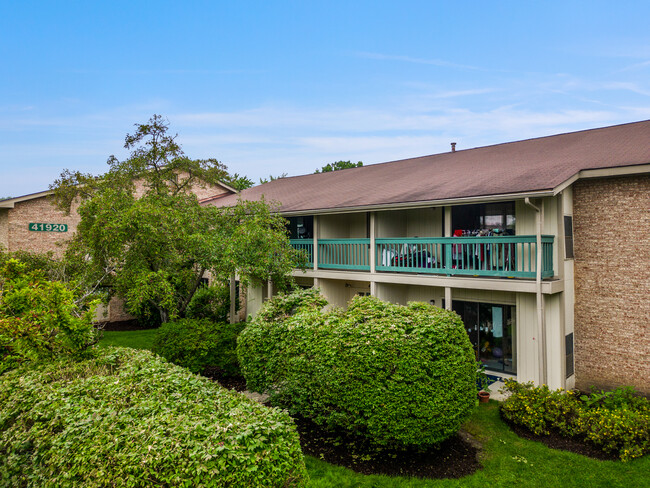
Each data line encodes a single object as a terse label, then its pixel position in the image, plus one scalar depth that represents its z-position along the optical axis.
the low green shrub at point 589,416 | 7.61
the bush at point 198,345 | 11.20
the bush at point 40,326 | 7.16
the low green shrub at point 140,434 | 4.04
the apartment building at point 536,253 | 10.19
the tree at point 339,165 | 46.18
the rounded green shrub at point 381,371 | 6.88
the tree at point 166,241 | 11.81
